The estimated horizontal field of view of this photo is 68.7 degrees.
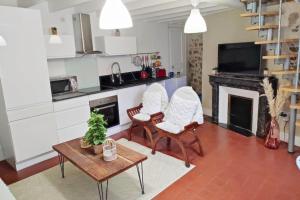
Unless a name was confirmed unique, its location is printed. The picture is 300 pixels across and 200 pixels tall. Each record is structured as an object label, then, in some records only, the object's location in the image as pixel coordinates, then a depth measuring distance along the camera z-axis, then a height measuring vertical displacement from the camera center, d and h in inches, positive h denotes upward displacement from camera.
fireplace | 147.7 -31.9
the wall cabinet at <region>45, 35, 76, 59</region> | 137.6 +10.0
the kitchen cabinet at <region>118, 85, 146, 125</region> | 169.0 -29.8
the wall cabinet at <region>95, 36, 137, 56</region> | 165.2 +12.6
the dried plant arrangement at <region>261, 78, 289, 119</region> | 130.3 -27.1
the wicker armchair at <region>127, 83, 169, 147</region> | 149.7 -38.1
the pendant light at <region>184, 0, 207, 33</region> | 94.3 +14.9
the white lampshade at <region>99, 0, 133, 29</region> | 61.1 +12.7
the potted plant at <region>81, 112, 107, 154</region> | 96.2 -30.7
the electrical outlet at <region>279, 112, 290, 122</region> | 141.3 -39.7
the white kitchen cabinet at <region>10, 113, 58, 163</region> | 119.8 -39.9
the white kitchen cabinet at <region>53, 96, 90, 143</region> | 135.8 -34.4
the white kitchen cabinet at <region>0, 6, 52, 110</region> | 110.7 +3.3
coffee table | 83.5 -41.1
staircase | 116.3 +2.6
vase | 135.0 -50.0
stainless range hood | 154.9 +21.2
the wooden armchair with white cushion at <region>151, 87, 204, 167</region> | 124.6 -39.7
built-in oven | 154.7 -33.5
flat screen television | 148.6 -2.0
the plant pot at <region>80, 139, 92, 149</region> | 104.7 -38.7
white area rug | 100.5 -59.1
